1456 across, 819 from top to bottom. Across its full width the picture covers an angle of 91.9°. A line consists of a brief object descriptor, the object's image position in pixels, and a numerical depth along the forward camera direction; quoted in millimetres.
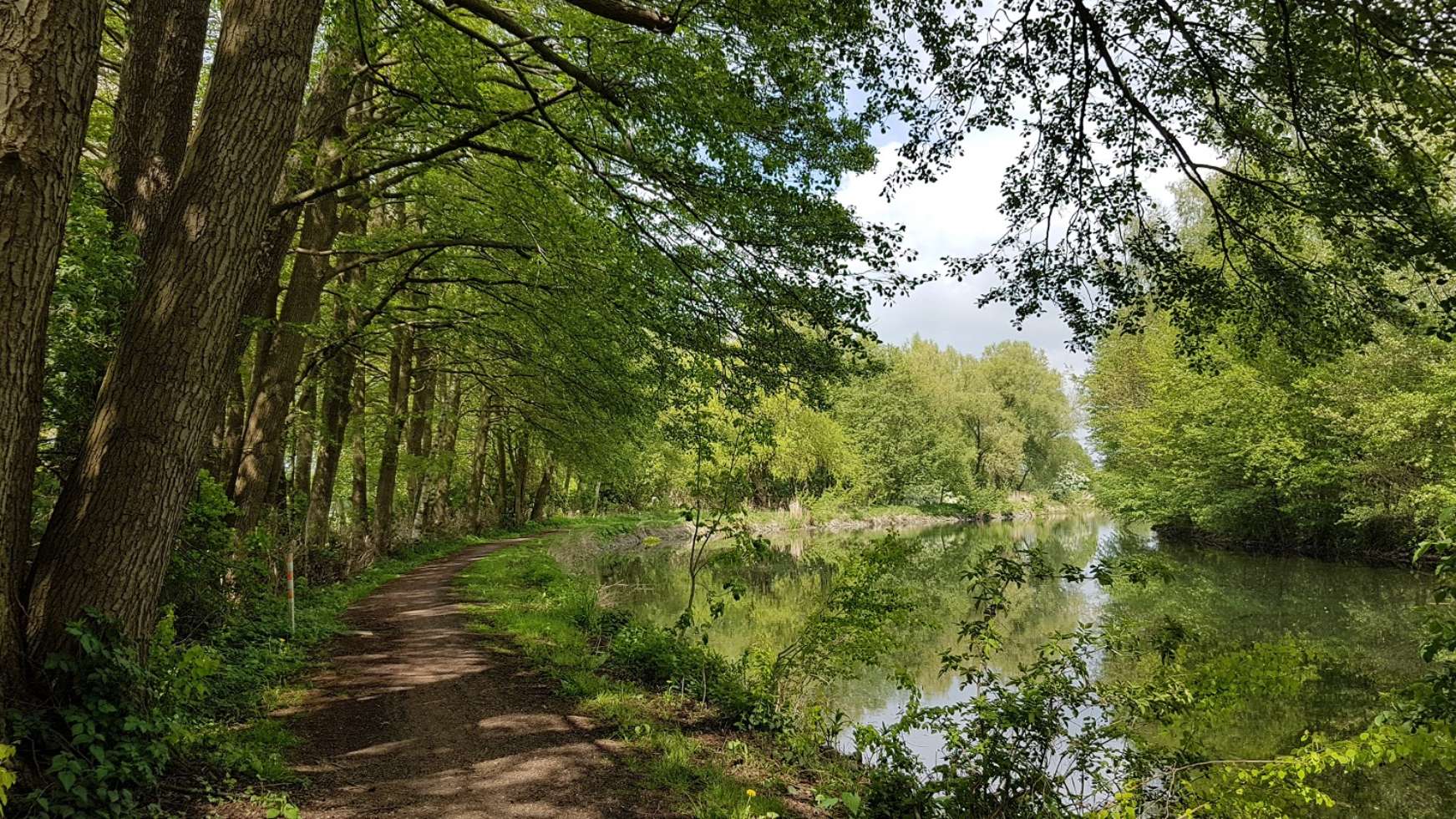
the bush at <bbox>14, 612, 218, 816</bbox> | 3256
